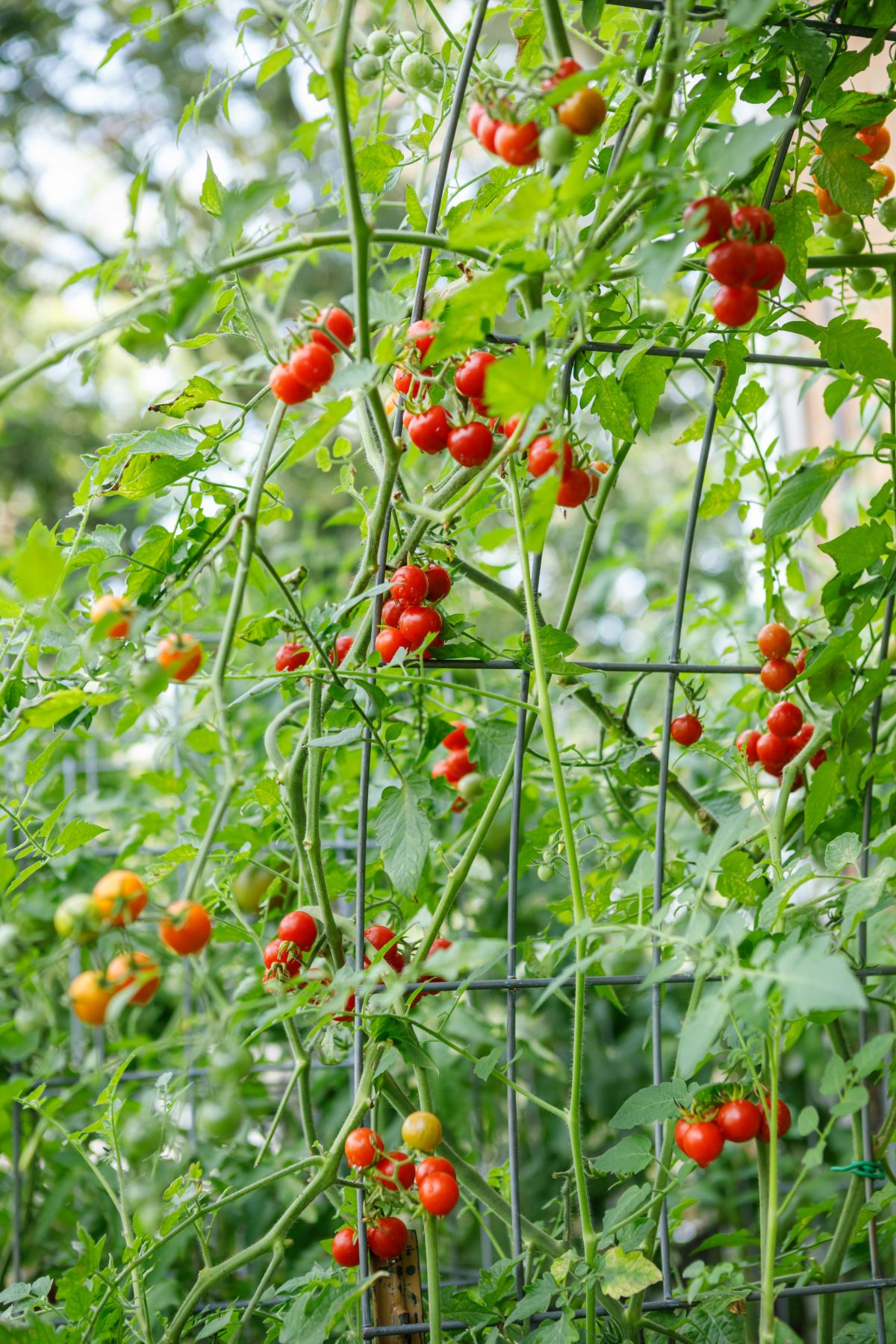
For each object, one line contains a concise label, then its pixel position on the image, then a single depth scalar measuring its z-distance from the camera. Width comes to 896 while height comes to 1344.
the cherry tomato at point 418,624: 0.86
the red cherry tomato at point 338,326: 0.77
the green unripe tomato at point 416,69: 0.94
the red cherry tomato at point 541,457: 0.73
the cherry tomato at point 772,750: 1.06
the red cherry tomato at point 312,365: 0.71
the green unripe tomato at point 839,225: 1.03
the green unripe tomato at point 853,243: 1.05
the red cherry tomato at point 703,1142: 0.85
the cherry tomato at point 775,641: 1.06
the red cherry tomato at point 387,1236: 0.84
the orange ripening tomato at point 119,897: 0.57
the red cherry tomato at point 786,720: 1.05
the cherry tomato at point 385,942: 0.93
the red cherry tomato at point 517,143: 0.68
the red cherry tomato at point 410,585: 0.86
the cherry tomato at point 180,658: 0.63
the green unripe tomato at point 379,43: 0.93
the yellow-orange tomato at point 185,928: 0.58
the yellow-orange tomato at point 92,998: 0.55
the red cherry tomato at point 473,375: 0.80
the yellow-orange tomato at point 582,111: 0.66
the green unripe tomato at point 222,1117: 0.60
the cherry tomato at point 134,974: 0.56
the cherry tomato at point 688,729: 1.06
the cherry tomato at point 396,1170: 0.82
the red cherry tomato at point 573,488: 0.80
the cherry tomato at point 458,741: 1.21
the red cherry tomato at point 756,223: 0.73
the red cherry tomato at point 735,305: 0.76
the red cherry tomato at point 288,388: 0.73
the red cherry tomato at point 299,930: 0.90
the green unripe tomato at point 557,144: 0.65
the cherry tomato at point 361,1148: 0.81
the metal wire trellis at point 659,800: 0.84
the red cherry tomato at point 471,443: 0.81
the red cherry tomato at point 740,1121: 0.85
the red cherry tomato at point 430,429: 0.84
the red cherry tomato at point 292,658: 0.97
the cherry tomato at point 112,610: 0.64
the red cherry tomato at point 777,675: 1.05
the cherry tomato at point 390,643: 0.87
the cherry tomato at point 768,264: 0.73
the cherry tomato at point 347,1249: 0.88
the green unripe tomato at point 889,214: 1.03
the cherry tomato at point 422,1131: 0.78
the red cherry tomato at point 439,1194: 0.77
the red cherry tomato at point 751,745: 1.08
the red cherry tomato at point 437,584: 0.91
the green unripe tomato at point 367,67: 0.95
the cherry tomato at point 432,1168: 0.79
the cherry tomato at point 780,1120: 0.87
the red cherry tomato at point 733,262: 0.73
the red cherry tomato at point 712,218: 0.70
